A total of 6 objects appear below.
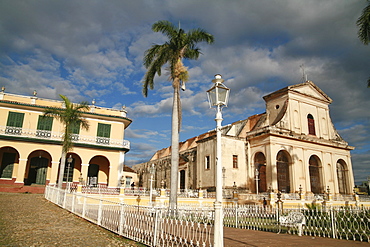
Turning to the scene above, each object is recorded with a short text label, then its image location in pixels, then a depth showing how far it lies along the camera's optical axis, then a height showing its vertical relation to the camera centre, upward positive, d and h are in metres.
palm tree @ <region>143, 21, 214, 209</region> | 16.59 +8.16
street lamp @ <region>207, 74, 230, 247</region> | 5.16 +1.16
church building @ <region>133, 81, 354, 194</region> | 26.25 +3.65
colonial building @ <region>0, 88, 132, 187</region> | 23.22 +3.40
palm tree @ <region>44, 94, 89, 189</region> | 20.59 +5.00
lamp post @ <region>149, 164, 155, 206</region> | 17.40 -0.79
